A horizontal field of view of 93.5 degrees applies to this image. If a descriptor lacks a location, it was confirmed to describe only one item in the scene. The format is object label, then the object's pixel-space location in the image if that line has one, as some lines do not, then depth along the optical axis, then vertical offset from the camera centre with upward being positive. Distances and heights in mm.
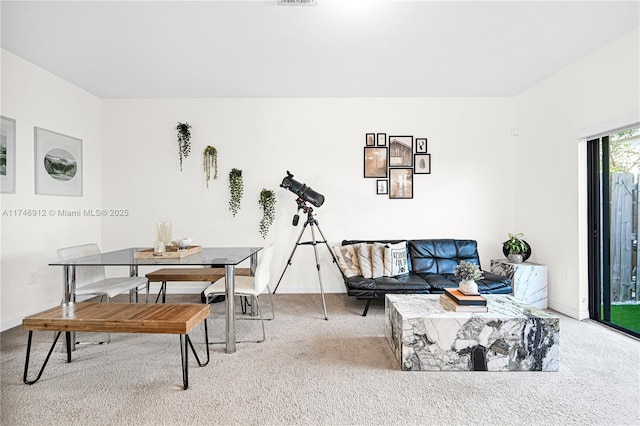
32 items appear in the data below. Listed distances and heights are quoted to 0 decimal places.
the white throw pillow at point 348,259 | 3624 -561
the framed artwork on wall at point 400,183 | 4297 +440
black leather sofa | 3258 -738
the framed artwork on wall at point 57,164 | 3377 +620
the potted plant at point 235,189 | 4234 +362
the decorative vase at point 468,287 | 2408 -589
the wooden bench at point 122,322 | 1972 -705
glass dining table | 2396 -388
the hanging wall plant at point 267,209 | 4211 +76
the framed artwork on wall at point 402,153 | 4297 +868
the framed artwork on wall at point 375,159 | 4297 +777
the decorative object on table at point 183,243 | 2971 -281
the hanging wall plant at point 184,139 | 4234 +1071
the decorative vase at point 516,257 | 3762 -553
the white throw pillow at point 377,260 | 3537 -550
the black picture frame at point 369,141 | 4301 +1041
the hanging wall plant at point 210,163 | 4285 +735
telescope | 3709 +287
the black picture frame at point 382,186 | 4297 +398
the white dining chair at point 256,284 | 2684 -654
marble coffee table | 2184 -946
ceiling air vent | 2314 +1640
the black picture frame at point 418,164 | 4305 +711
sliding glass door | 2934 -168
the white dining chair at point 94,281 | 2650 -645
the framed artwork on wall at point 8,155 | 3008 +613
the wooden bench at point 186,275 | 3346 -683
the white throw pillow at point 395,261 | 3566 -560
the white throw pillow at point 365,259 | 3543 -540
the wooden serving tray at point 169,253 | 2626 -344
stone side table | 3572 -816
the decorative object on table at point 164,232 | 2893 -167
